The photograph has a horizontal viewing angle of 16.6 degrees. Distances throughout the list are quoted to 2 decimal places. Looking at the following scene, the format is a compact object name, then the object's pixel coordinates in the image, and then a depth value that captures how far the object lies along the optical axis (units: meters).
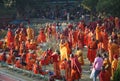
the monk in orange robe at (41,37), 30.79
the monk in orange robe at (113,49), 21.16
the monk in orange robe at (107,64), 18.08
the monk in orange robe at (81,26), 30.60
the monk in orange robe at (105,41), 25.00
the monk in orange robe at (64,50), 22.47
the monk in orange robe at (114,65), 18.31
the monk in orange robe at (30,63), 22.26
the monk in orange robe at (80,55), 21.22
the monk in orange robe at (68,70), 18.81
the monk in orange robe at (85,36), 26.61
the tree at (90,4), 38.66
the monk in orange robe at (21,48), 24.94
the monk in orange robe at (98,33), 25.93
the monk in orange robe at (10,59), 24.05
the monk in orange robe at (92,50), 21.84
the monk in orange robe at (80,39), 26.52
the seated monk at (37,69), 21.27
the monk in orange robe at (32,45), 26.88
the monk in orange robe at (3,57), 24.59
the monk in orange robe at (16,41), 27.95
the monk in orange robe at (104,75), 17.78
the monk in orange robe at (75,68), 18.48
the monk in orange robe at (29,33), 31.00
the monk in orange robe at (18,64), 23.28
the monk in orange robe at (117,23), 32.44
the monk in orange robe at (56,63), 20.27
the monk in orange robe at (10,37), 29.59
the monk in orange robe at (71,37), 27.08
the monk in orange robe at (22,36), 29.23
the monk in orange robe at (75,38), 27.12
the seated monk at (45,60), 22.16
